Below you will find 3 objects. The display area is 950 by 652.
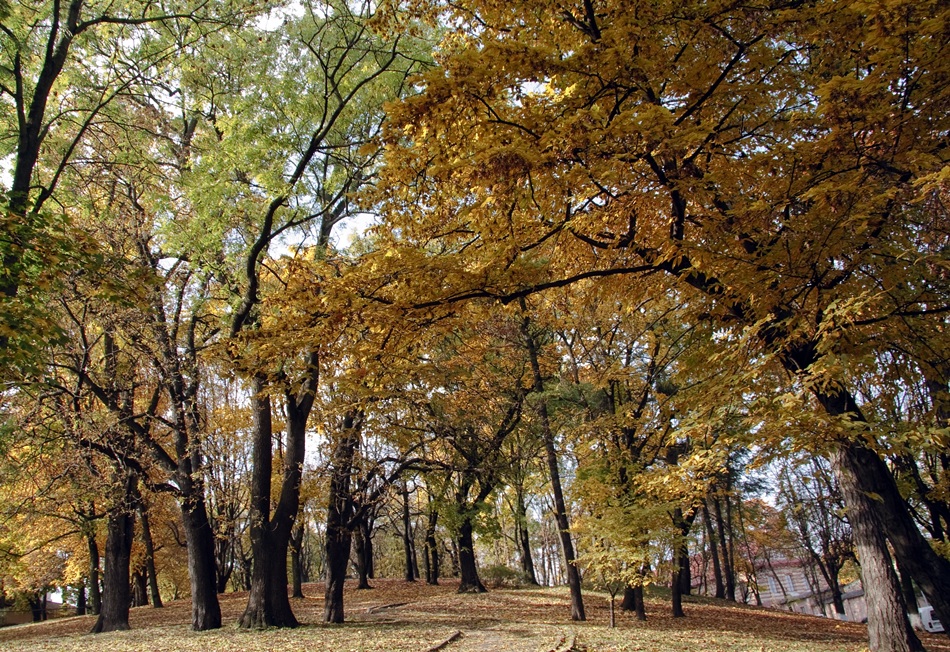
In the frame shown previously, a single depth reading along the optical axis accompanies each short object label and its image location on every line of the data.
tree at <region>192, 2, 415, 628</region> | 9.01
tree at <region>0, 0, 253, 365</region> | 5.63
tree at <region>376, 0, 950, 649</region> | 3.98
